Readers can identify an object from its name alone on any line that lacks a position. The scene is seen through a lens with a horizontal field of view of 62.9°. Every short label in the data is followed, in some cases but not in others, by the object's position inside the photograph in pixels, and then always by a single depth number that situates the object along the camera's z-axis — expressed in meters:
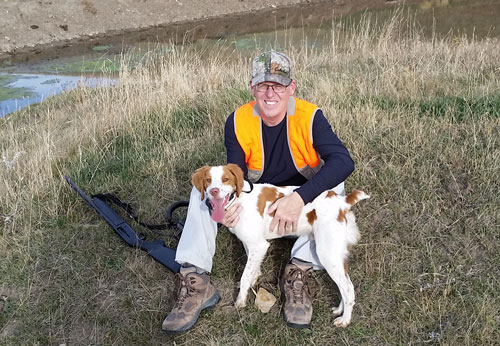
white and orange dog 2.64
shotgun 3.29
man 2.74
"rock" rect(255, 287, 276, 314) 2.88
